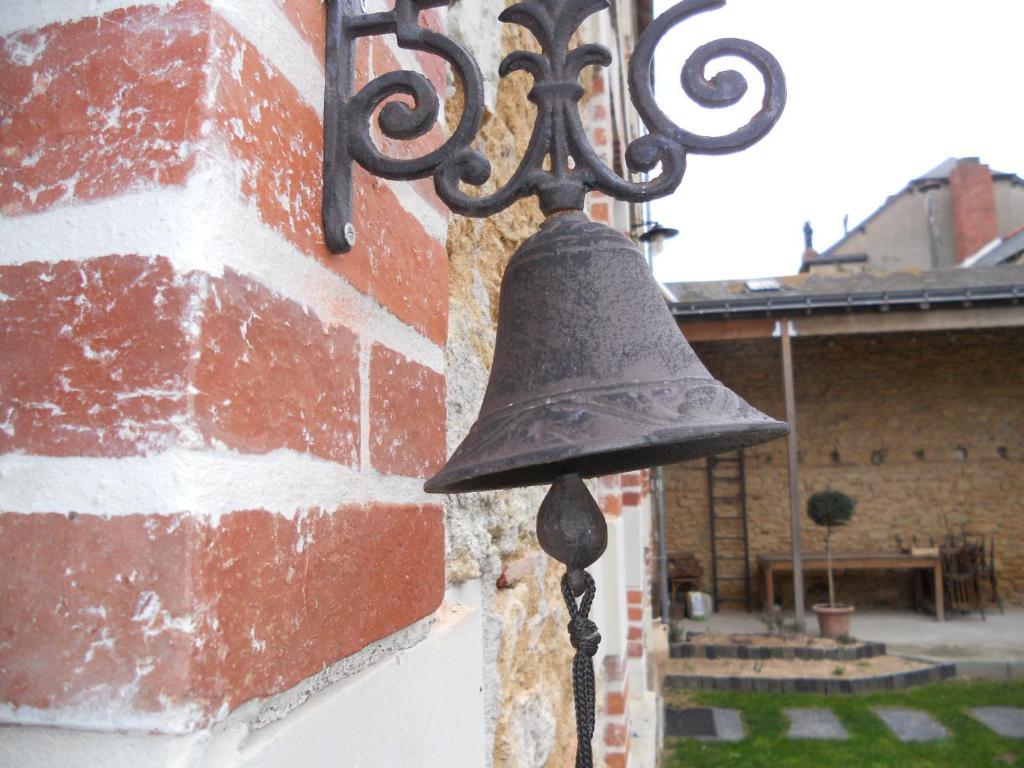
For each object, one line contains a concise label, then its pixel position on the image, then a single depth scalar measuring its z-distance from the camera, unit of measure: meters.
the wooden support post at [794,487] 9.18
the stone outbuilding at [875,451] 11.37
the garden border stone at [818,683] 7.18
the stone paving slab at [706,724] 6.14
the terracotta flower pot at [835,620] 8.81
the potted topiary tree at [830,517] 8.83
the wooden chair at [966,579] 10.46
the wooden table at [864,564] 10.15
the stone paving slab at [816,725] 6.00
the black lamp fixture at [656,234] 7.09
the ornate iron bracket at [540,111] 0.73
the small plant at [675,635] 8.30
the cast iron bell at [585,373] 0.71
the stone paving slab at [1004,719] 6.07
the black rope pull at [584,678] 0.73
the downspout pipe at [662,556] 9.30
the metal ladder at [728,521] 11.62
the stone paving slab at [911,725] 5.93
